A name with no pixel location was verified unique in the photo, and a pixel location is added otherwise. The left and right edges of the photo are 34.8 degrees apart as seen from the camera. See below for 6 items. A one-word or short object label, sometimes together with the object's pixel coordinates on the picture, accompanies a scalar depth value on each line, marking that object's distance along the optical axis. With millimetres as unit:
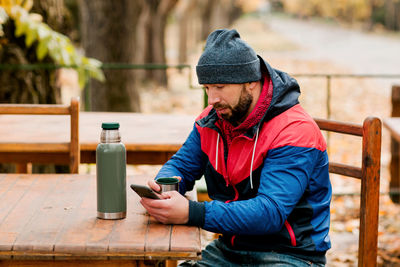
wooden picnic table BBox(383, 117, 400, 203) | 6421
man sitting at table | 2346
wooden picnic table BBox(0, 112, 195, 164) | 3855
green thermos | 2297
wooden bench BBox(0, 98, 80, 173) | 3369
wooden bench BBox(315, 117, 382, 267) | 2686
